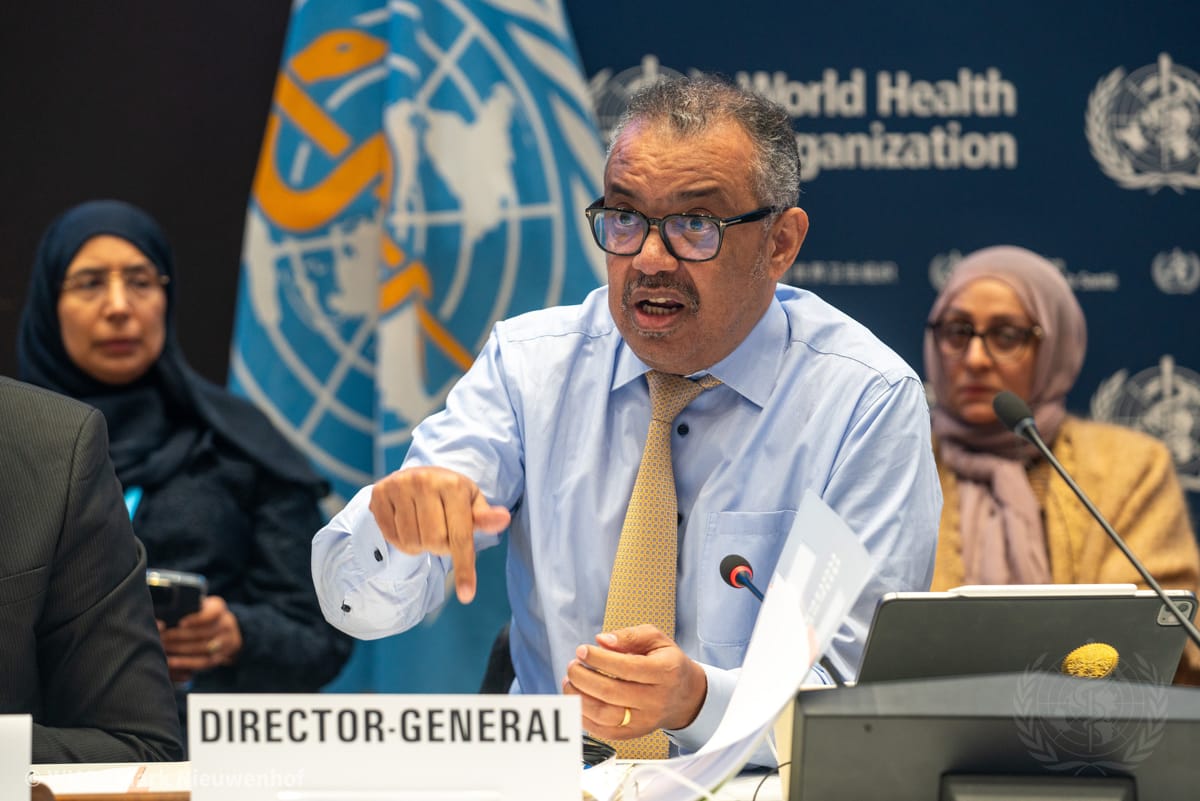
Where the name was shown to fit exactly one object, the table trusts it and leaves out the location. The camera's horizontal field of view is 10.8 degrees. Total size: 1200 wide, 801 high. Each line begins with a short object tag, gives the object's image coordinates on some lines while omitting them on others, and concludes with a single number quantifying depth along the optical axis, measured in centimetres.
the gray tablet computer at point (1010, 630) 481
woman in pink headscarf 582
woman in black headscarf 573
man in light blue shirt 515
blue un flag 599
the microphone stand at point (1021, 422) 491
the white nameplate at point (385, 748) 475
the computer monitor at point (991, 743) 477
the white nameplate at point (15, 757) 475
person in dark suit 497
